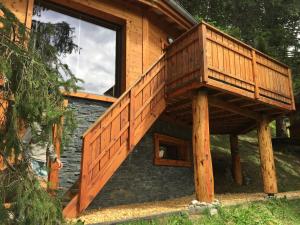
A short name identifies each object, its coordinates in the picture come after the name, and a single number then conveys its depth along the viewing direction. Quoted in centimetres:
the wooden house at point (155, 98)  561
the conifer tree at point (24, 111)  253
